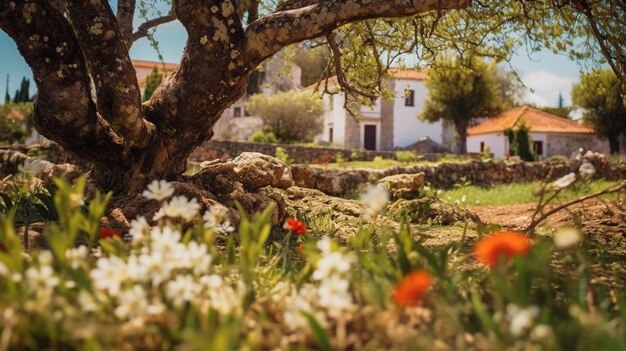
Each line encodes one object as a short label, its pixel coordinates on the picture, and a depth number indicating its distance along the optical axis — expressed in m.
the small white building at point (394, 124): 41.00
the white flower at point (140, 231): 1.99
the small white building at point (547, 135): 39.25
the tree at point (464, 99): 34.25
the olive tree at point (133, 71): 4.01
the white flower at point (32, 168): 4.34
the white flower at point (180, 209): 2.13
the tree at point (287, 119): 35.09
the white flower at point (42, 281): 1.47
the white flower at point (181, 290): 1.57
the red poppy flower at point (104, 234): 2.13
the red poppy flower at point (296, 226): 2.54
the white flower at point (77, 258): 1.69
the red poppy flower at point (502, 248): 1.42
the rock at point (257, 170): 5.80
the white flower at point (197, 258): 1.72
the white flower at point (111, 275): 1.55
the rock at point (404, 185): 8.27
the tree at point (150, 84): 27.75
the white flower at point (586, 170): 2.54
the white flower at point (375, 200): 2.39
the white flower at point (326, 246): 1.82
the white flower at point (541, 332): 1.25
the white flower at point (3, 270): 1.61
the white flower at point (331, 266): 1.64
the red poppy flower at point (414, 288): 1.30
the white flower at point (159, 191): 2.25
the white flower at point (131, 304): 1.45
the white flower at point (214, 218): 2.23
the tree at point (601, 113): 34.59
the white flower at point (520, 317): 1.28
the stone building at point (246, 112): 41.94
